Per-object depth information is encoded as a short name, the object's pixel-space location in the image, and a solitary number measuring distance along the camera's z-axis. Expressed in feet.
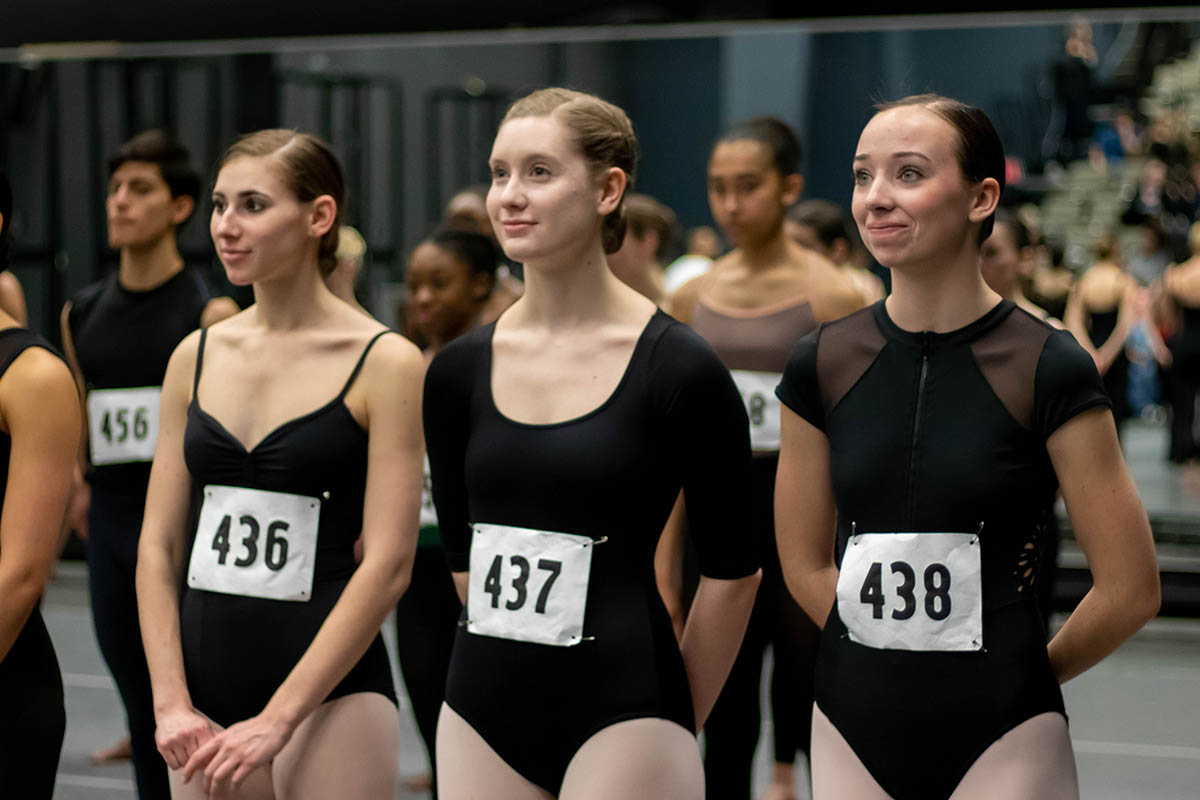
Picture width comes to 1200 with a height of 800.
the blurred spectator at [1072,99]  84.33
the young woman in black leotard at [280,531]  13.83
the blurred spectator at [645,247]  27.58
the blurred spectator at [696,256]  52.65
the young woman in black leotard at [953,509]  11.43
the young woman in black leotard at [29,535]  13.42
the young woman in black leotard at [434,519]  20.89
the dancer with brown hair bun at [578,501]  12.26
